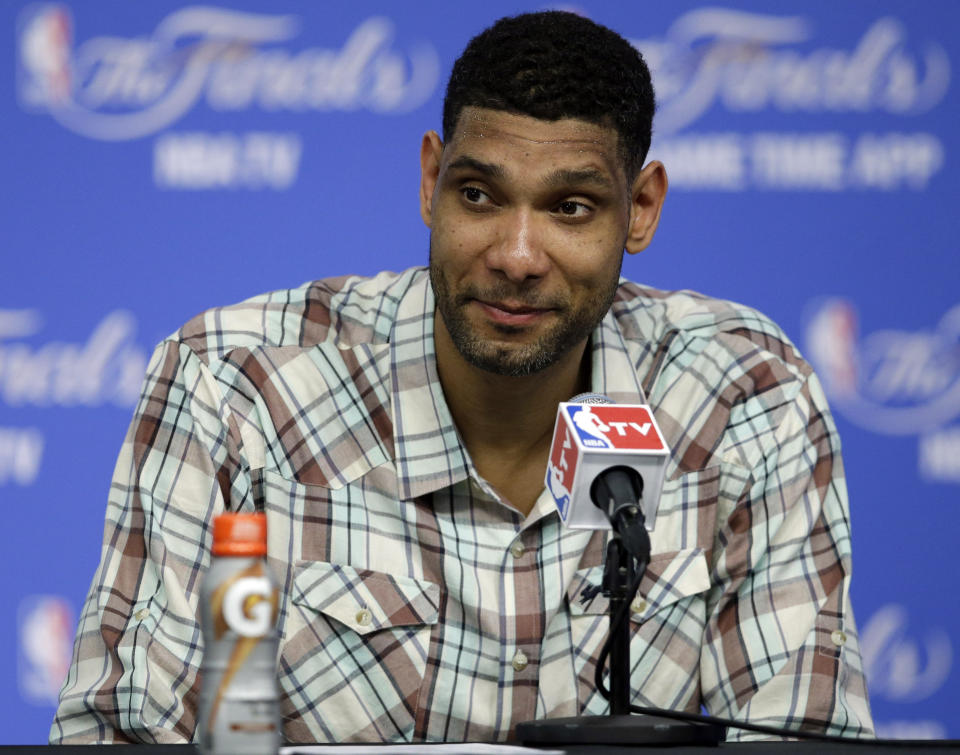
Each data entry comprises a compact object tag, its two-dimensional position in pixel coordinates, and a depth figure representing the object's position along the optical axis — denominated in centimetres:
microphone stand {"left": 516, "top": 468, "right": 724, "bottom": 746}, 483
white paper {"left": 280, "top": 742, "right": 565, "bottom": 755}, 480
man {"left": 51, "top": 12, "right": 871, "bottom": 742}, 513
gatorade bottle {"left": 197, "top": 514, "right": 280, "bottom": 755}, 454
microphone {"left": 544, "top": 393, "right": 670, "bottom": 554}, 483
